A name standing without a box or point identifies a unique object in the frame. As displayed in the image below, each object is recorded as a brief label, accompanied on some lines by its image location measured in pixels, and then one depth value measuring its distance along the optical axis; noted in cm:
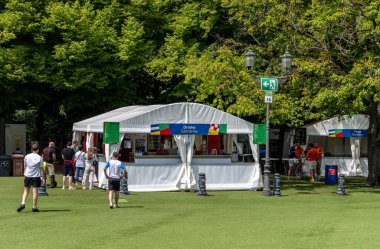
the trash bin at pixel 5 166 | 3516
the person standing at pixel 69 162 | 2746
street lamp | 2604
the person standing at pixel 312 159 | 3462
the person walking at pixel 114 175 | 2038
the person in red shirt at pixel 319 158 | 3547
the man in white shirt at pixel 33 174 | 1923
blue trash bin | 3300
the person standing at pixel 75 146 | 2958
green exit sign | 2620
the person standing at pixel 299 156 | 3594
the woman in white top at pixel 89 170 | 2756
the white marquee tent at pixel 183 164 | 2762
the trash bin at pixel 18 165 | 3575
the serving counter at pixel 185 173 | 2766
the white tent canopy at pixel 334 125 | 3962
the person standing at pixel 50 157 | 2741
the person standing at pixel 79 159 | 2827
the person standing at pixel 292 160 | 3578
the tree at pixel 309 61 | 2777
